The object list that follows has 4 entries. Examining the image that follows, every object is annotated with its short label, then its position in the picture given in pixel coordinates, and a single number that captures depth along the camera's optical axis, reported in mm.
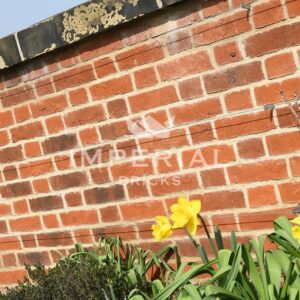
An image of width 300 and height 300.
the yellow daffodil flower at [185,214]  2002
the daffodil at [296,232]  1765
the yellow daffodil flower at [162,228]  2074
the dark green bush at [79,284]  2257
